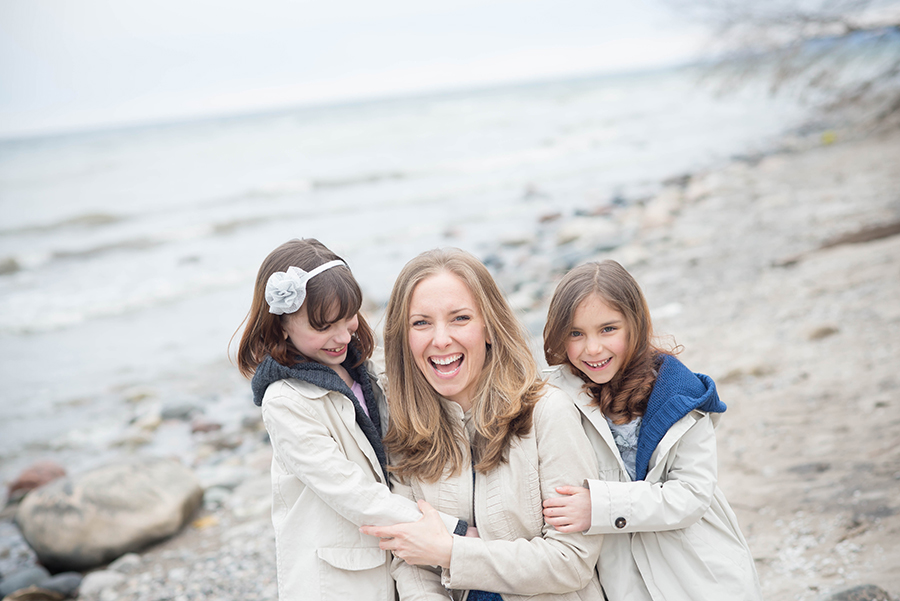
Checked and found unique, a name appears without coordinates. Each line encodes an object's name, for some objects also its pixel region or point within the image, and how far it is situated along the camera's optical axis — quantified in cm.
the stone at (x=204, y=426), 730
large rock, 500
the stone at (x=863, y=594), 291
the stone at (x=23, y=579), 472
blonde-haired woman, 229
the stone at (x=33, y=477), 636
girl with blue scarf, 230
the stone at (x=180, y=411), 776
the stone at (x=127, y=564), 492
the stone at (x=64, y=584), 472
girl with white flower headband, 241
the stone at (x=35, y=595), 457
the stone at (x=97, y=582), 468
